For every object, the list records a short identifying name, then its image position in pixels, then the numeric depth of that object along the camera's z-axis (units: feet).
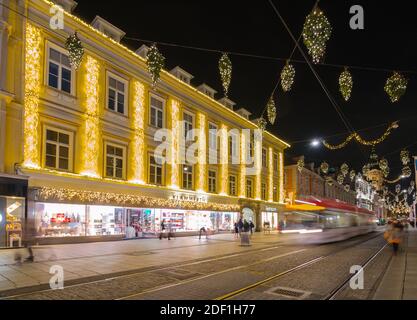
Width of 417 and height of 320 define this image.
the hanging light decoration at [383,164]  88.64
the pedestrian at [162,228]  89.15
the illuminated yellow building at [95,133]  64.49
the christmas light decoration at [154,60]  44.21
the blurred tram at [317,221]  86.69
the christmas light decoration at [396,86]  40.40
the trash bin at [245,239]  75.87
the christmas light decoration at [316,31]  31.89
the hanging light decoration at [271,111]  50.90
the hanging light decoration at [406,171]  88.81
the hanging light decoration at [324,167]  101.71
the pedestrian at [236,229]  102.14
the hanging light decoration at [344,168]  99.87
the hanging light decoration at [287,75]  40.47
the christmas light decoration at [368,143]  66.54
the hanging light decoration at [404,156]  78.79
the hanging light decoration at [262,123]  66.98
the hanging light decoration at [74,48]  44.98
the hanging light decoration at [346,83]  40.68
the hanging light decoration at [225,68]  42.57
